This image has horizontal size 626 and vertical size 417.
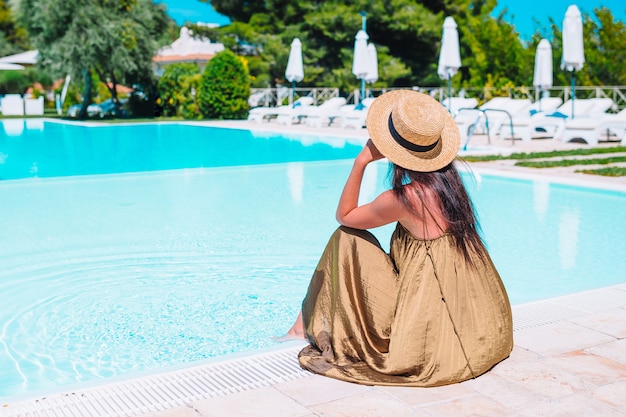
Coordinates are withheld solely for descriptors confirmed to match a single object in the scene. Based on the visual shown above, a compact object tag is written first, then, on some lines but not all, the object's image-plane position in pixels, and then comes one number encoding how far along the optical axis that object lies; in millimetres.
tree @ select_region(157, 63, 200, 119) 26094
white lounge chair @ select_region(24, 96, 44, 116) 31489
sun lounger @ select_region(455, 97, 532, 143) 15078
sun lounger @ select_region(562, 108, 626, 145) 13875
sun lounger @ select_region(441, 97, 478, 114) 19188
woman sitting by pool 2848
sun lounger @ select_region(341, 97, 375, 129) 20000
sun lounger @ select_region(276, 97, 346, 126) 21266
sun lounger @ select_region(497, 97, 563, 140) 15641
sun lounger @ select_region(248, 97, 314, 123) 23406
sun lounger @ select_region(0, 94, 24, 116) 31125
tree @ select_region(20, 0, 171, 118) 24594
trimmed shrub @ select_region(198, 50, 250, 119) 24859
